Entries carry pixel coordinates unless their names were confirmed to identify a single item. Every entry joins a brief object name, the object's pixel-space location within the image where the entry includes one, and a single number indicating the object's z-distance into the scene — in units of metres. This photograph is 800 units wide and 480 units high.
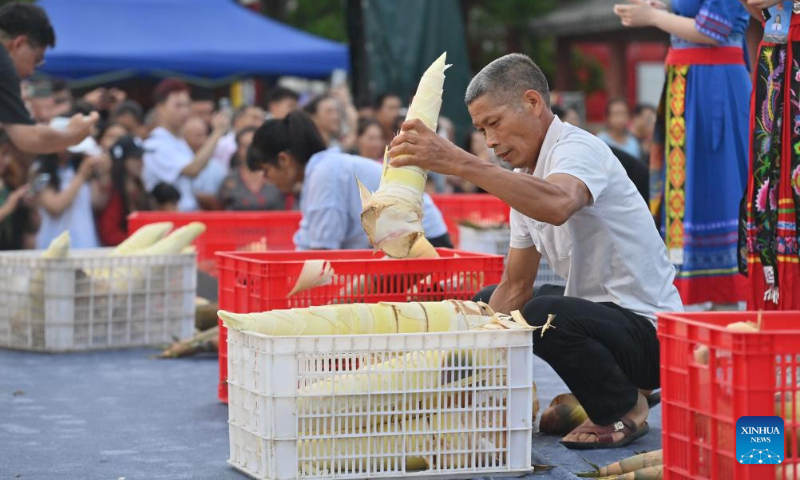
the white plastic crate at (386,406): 6.21
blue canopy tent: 30.33
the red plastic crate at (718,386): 5.19
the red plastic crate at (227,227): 13.99
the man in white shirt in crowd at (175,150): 18.94
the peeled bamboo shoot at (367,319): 6.50
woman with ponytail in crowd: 11.31
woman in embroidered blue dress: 11.02
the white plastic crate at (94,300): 12.33
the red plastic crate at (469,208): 15.19
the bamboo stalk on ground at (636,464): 6.50
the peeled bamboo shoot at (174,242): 12.61
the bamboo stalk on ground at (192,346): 12.06
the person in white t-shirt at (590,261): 7.34
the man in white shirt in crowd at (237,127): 21.17
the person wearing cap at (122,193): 17.78
